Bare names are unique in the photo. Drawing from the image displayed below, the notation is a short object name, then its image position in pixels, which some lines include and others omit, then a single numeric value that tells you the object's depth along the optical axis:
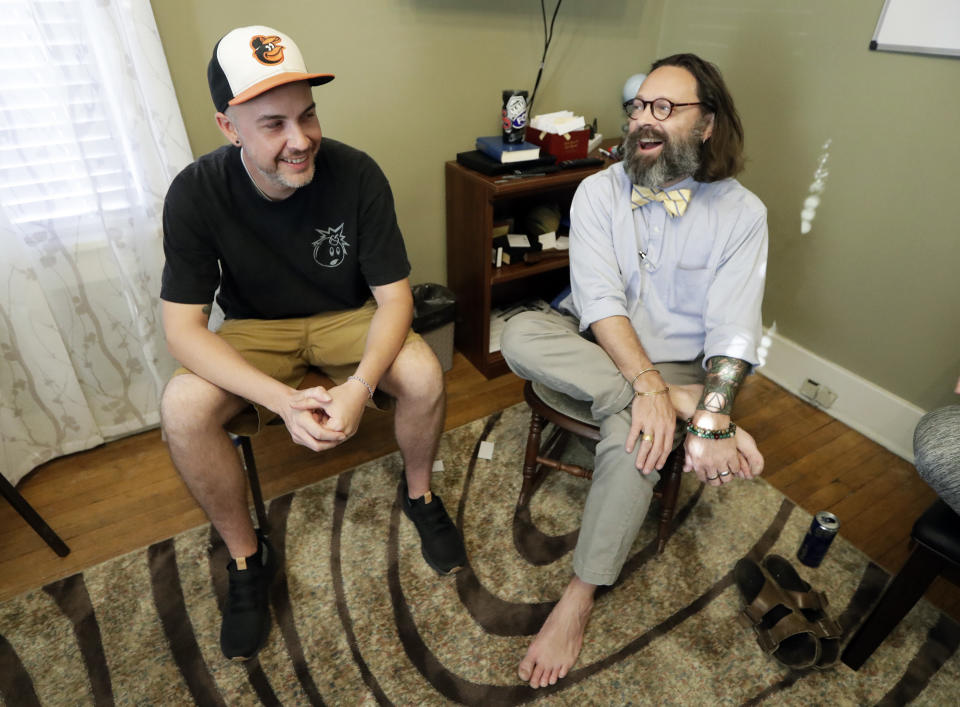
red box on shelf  2.07
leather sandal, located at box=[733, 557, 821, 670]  1.28
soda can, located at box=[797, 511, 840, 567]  1.46
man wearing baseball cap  1.22
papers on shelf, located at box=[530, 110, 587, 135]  2.06
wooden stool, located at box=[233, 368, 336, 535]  1.47
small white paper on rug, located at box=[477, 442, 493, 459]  1.88
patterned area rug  1.26
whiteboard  1.54
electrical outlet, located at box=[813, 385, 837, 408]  2.08
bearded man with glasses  1.30
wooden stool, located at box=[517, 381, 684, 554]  1.43
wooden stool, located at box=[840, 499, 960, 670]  1.09
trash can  2.10
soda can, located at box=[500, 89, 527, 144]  1.97
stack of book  1.97
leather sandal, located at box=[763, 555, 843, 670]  1.30
